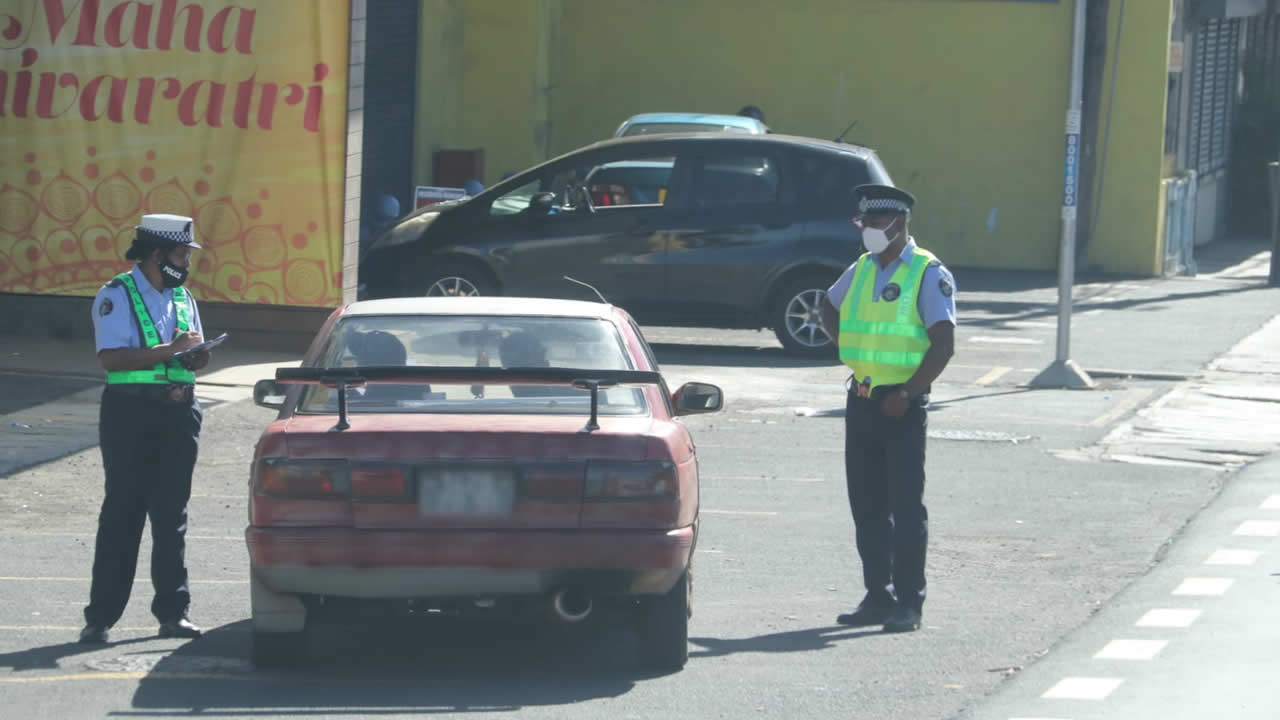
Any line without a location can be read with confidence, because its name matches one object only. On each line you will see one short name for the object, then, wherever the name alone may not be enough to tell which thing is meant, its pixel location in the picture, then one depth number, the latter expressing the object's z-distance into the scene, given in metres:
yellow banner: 32.12
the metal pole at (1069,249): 31.66
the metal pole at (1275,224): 48.59
